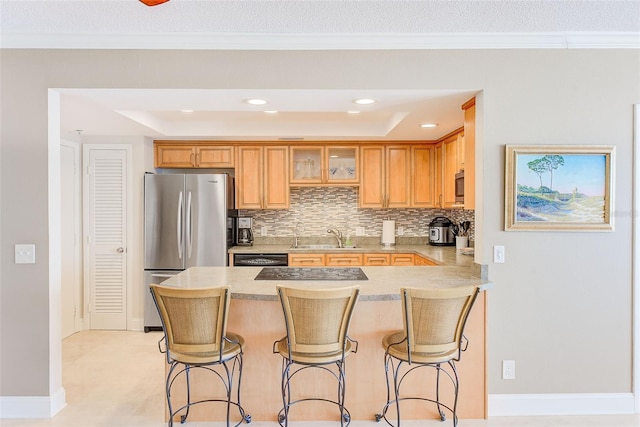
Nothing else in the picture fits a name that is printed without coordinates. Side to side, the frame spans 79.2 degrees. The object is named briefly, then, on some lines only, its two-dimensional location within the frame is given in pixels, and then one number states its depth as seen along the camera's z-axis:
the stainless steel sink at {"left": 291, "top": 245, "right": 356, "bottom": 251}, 4.88
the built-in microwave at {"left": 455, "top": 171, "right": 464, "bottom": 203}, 3.80
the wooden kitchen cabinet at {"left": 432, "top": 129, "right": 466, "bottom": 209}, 3.98
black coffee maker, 4.95
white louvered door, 4.40
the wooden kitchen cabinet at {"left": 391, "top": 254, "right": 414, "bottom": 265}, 4.45
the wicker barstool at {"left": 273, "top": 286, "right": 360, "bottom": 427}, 2.00
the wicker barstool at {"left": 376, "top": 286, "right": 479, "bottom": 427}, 2.03
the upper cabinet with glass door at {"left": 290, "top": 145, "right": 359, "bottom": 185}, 4.76
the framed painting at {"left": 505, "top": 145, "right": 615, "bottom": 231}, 2.49
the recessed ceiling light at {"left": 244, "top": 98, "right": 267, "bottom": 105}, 2.73
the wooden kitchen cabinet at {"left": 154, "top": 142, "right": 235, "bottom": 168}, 4.64
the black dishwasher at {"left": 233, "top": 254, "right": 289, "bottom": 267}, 4.37
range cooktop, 2.69
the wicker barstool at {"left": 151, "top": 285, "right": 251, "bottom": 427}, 2.02
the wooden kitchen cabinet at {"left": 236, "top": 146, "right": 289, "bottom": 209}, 4.69
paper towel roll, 4.93
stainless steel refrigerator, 4.21
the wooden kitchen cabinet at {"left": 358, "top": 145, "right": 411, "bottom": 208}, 4.74
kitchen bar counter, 2.46
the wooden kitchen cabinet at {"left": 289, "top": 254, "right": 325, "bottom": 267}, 4.46
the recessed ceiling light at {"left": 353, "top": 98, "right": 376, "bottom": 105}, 2.72
